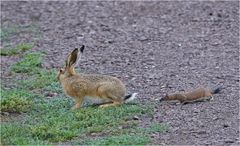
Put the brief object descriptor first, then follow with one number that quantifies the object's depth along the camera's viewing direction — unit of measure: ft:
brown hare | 51.11
